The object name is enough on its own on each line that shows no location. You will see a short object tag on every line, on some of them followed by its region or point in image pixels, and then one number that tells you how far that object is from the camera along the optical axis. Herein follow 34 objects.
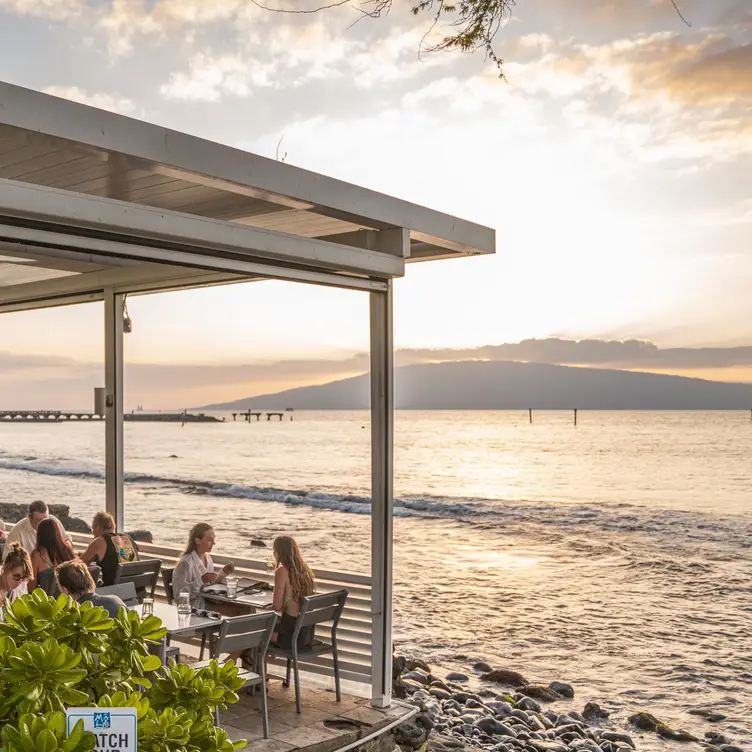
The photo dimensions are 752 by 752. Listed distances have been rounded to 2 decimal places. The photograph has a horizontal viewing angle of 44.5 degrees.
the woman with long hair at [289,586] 6.49
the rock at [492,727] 8.68
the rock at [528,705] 10.62
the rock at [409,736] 6.63
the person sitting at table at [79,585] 5.41
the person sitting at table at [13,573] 6.04
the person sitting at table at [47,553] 7.29
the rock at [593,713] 11.19
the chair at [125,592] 6.65
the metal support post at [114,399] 8.30
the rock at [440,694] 10.26
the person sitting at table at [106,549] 7.73
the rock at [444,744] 7.29
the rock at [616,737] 9.63
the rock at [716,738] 10.68
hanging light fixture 8.40
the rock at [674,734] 10.48
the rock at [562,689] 12.66
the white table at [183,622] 5.84
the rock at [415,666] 12.25
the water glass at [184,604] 6.19
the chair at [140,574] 7.59
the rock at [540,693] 12.06
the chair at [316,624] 6.24
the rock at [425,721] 7.40
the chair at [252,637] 5.55
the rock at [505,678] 12.83
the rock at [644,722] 11.00
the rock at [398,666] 10.83
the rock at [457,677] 12.96
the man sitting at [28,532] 8.05
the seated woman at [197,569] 7.18
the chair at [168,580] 7.84
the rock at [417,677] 11.33
